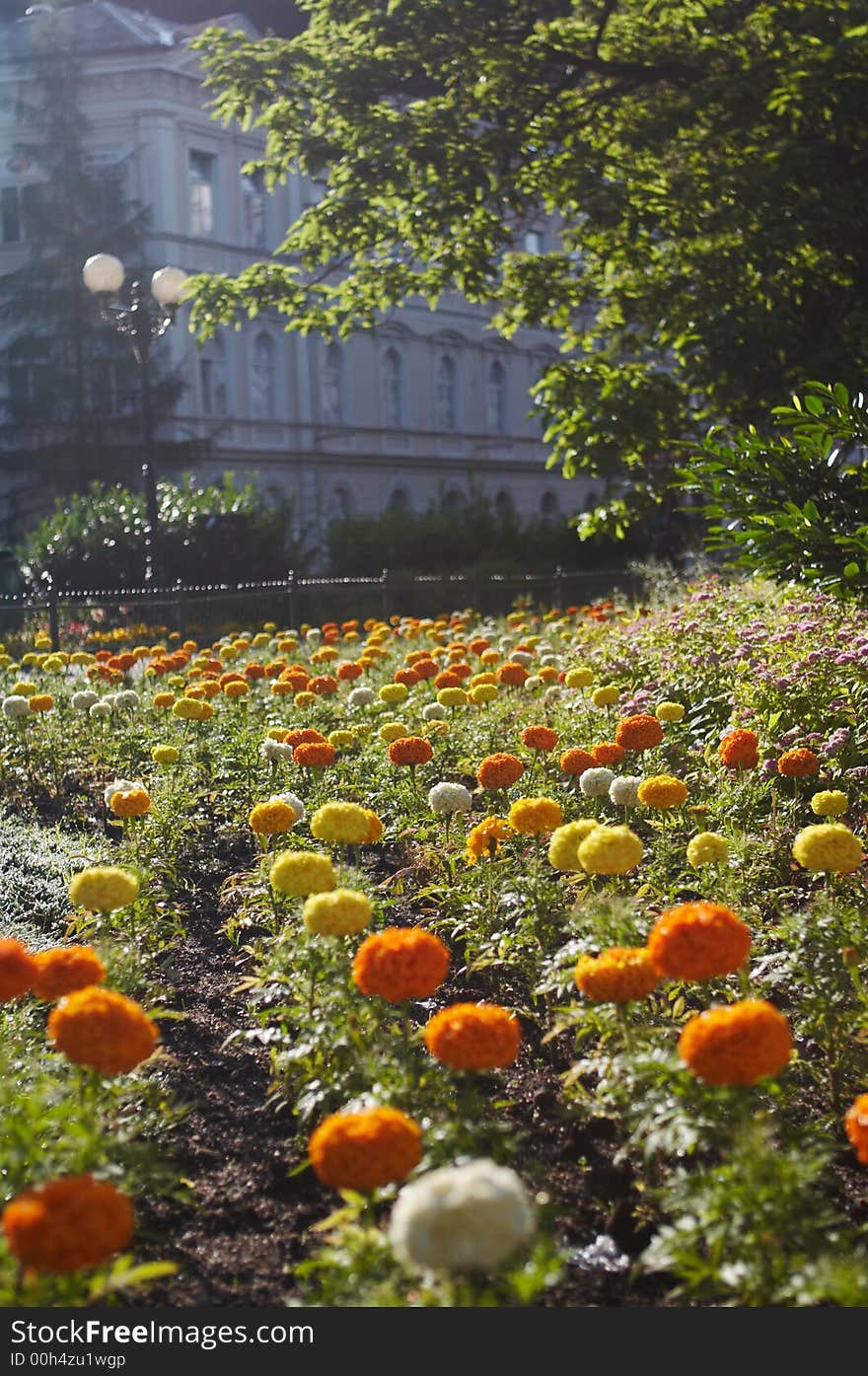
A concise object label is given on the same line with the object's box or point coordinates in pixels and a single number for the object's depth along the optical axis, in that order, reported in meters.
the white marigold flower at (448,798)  4.40
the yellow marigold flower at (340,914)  2.77
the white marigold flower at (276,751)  5.42
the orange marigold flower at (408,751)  4.78
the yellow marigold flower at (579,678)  6.37
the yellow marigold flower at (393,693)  6.33
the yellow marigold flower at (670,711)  5.21
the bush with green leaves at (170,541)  20.44
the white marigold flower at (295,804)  4.54
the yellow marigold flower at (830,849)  3.13
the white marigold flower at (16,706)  6.82
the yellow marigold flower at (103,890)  3.08
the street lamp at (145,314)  14.95
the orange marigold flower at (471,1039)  2.30
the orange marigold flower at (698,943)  2.39
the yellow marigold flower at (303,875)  3.11
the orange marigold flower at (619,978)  2.56
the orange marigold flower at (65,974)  2.57
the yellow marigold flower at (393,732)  5.38
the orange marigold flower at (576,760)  4.59
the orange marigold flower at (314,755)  4.79
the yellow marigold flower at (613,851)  3.01
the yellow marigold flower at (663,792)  3.78
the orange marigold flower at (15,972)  2.45
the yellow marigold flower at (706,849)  3.45
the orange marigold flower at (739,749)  4.36
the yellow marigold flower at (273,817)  3.95
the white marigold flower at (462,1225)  1.70
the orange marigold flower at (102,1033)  2.27
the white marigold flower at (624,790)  4.30
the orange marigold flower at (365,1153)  2.00
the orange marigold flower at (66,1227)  1.82
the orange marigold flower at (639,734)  4.58
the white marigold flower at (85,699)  7.18
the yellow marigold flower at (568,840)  3.27
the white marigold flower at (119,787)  4.75
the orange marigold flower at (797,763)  4.13
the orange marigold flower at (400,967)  2.48
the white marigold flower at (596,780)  4.39
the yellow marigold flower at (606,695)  5.87
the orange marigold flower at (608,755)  4.54
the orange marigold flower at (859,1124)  2.15
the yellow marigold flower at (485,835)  3.85
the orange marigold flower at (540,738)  4.71
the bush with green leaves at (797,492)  4.93
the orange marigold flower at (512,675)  6.52
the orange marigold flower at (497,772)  4.21
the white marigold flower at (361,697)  6.74
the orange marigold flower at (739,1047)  2.14
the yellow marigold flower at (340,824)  3.50
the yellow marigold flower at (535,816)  3.57
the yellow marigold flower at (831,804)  3.72
